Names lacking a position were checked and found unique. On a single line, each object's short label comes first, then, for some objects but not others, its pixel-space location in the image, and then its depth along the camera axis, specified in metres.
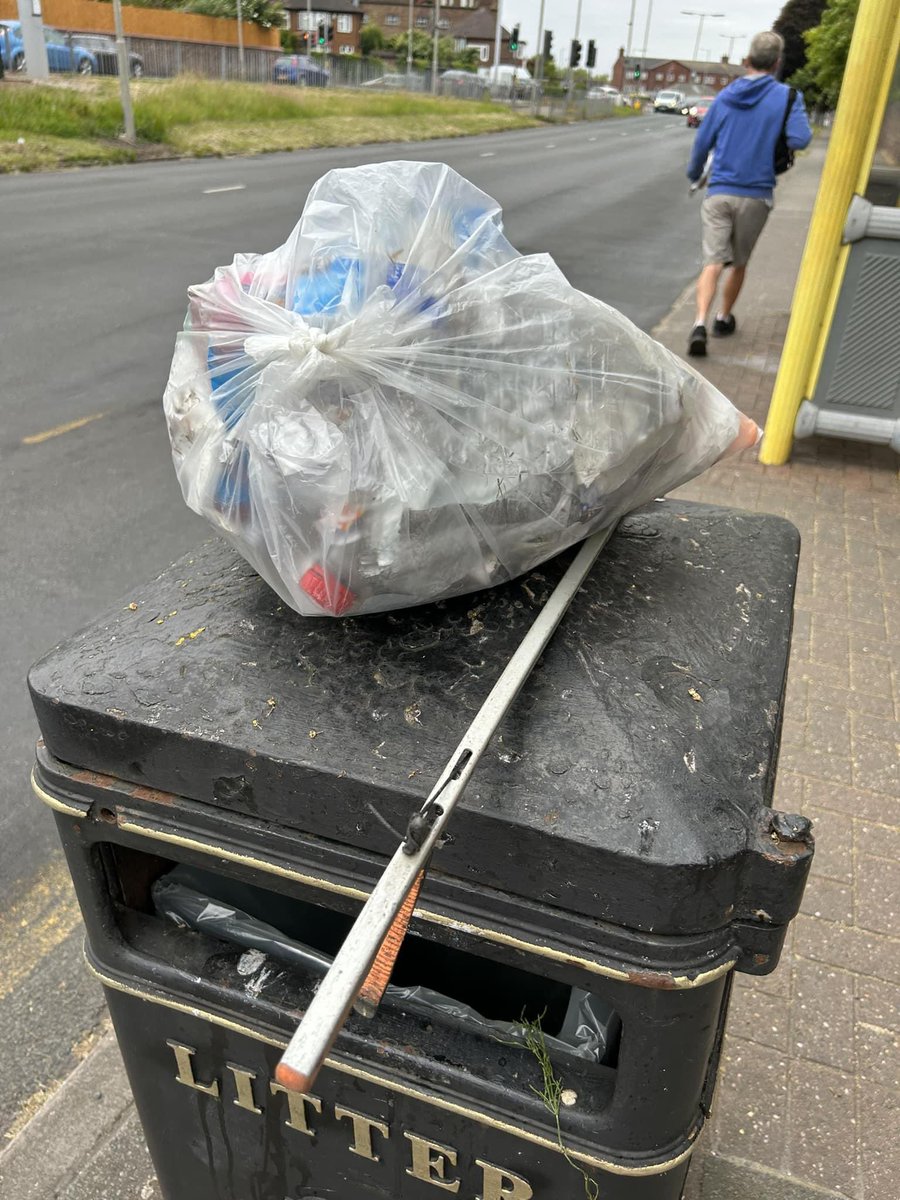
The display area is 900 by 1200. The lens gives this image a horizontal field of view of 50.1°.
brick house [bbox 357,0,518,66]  84.62
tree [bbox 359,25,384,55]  72.69
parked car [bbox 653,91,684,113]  66.12
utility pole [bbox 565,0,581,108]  51.59
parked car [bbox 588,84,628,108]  65.91
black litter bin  0.94
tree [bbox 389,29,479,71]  68.94
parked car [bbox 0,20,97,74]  29.06
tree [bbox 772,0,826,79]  53.31
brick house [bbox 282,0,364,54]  75.25
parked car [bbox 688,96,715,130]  45.16
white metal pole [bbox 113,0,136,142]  17.42
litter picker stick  0.66
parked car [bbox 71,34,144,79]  34.16
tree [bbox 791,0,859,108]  25.17
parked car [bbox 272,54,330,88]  42.22
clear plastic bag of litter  1.09
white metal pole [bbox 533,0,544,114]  47.44
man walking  6.45
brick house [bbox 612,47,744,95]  120.94
